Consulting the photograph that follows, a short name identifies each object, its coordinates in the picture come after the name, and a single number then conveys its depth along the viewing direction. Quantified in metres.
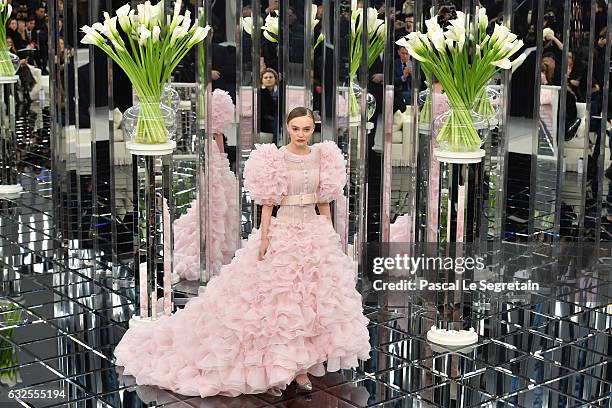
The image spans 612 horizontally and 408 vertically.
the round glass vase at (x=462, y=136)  6.76
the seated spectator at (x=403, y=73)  7.49
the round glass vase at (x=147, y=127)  6.76
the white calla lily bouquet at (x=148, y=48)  6.62
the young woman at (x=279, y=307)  5.99
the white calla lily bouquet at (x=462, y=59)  6.59
